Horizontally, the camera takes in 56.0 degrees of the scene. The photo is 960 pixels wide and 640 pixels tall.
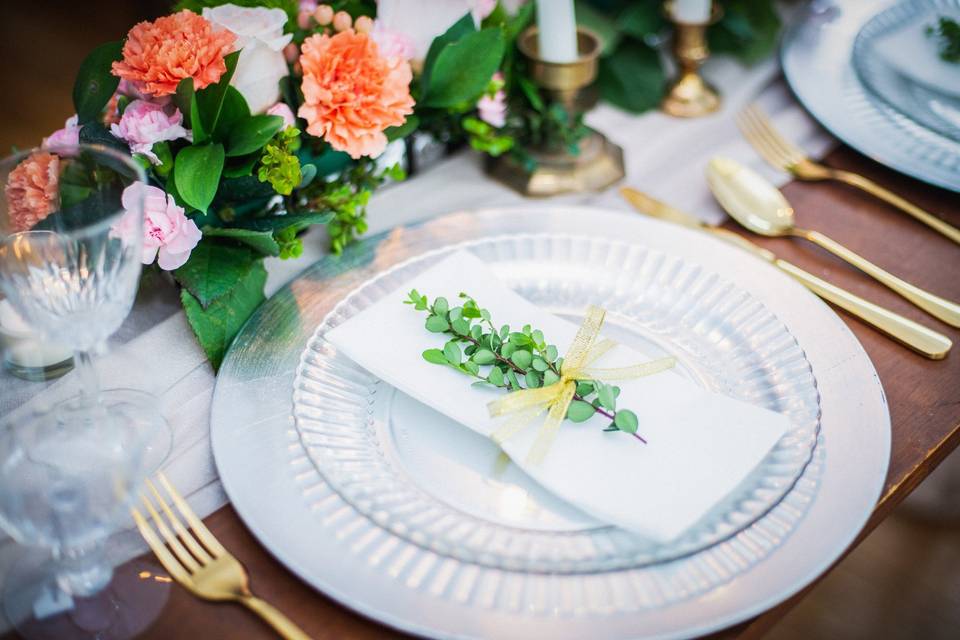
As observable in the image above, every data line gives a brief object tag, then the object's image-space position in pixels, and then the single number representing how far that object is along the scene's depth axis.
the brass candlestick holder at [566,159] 0.91
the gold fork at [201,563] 0.54
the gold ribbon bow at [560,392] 0.61
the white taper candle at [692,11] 1.01
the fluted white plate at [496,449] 0.56
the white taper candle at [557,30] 0.85
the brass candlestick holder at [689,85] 1.04
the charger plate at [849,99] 0.89
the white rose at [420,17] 0.80
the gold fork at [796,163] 0.88
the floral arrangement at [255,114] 0.69
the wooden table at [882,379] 0.55
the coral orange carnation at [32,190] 0.61
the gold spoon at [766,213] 0.79
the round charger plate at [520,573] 0.52
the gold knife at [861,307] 0.74
